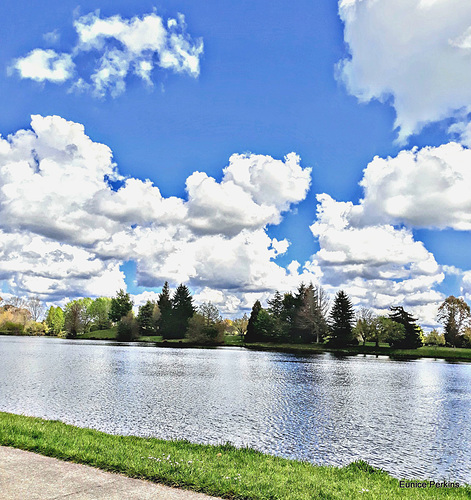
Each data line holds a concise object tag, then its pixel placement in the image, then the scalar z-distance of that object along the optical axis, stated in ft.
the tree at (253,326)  394.54
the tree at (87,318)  518.78
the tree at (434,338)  385.15
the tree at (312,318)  337.72
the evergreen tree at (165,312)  428.56
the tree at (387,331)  311.31
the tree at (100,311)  549.50
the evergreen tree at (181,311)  422.41
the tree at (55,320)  564.71
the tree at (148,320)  469.57
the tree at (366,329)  317.01
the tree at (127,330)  447.83
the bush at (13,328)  561.02
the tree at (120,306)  541.75
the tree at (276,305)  388.59
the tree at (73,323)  492.13
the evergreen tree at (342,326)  320.70
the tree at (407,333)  322.34
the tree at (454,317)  339.16
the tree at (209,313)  382.63
